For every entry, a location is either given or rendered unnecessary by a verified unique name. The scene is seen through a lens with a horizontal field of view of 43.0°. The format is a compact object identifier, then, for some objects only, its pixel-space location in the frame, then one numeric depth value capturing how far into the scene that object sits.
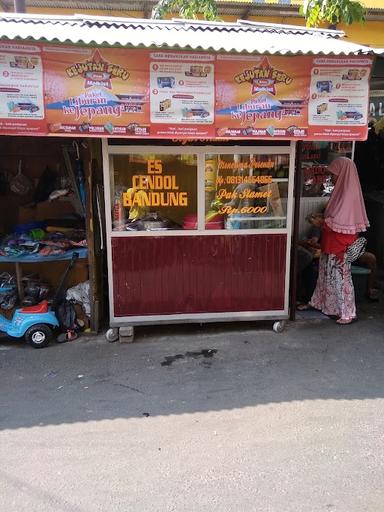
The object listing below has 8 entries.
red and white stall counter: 4.85
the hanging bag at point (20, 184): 5.55
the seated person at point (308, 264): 5.94
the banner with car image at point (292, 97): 4.33
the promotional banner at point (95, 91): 4.12
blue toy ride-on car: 4.87
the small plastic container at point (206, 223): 4.98
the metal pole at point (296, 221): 5.04
